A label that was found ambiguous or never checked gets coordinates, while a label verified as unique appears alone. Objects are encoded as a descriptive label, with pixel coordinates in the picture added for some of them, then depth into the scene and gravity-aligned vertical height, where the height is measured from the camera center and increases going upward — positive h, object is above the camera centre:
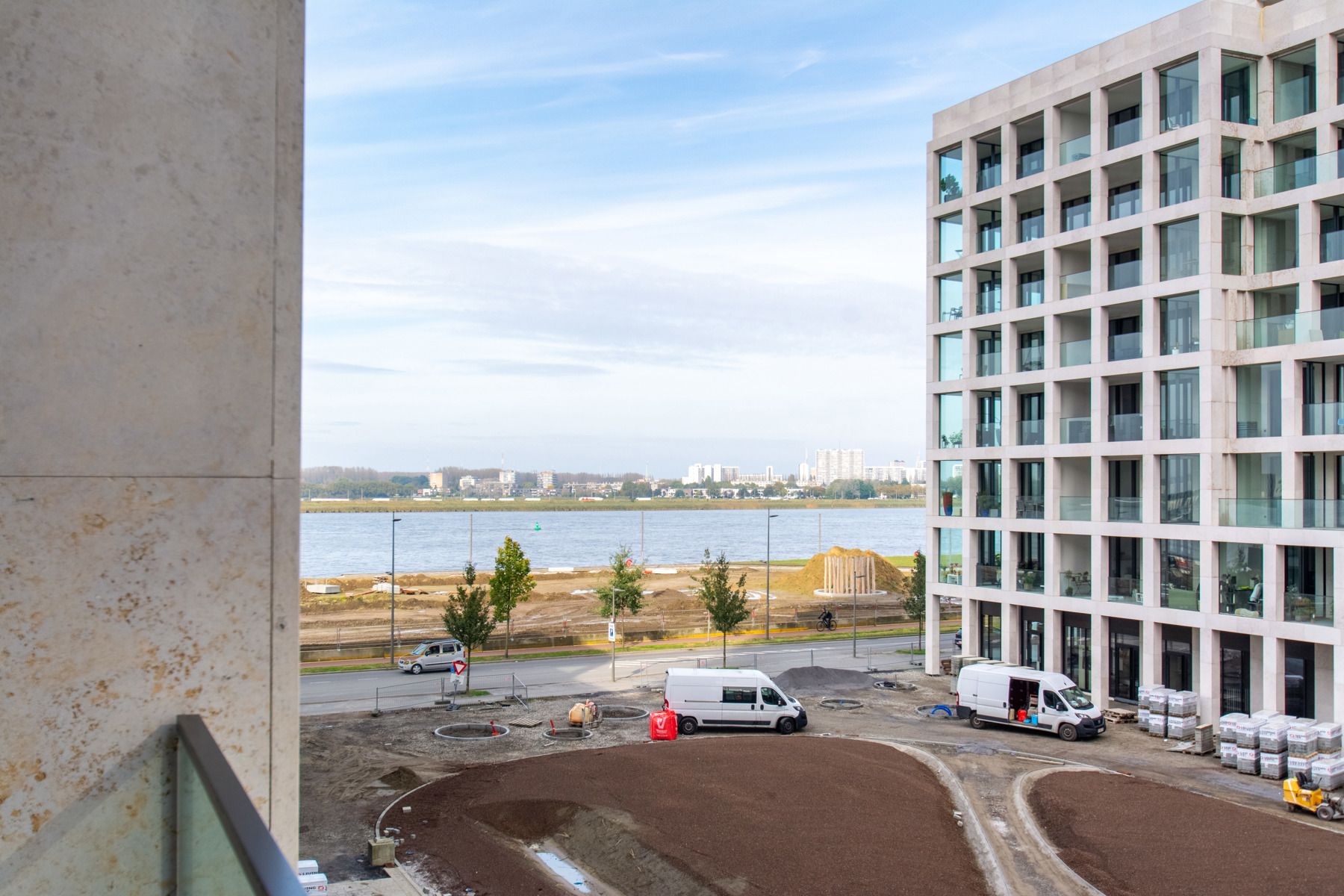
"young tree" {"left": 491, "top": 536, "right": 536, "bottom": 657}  44.34 -4.53
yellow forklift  22.48 -7.13
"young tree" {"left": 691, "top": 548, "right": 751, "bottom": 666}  45.69 -5.73
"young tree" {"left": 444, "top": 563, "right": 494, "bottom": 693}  39.94 -5.72
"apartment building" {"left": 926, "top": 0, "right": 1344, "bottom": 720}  29.88 +3.68
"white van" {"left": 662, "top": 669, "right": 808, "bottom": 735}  30.27 -6.74
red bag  29.30 -7.12
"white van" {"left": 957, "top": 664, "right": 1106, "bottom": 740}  30.00 -6.71
